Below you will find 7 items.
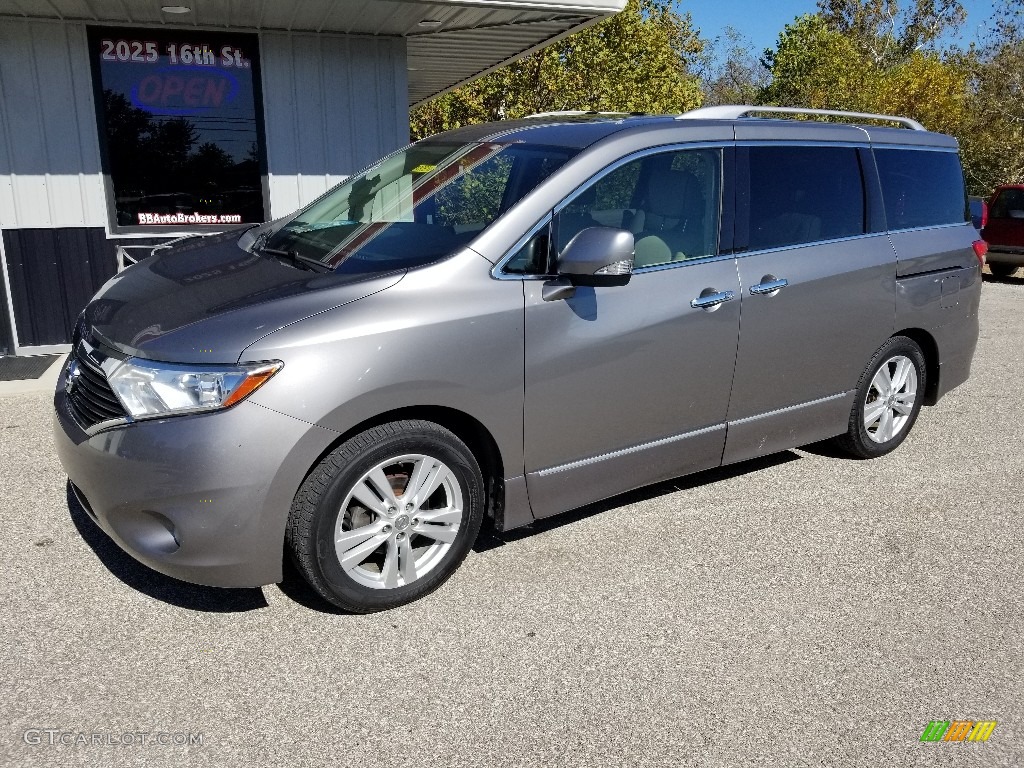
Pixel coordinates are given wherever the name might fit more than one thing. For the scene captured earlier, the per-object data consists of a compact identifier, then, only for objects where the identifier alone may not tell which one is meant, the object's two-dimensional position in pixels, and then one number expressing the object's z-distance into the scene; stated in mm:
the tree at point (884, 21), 48750
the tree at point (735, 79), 51469
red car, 13414
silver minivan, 2904
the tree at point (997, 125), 21562
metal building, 6988
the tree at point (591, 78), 17969
